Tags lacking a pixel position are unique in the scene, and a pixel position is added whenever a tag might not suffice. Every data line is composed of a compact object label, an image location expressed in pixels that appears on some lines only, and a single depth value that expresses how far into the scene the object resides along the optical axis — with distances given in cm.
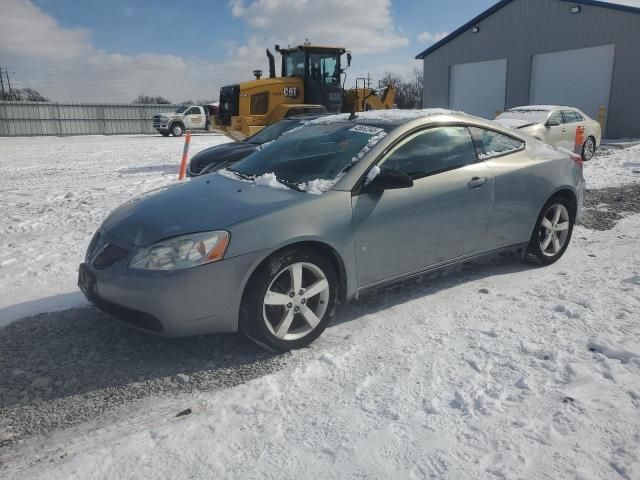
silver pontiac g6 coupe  299
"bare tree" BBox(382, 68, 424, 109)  4239
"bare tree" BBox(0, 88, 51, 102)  5924
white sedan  1187
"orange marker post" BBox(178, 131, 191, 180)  962
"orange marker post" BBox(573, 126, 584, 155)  1109
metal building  1906
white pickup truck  3062
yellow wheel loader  1338
